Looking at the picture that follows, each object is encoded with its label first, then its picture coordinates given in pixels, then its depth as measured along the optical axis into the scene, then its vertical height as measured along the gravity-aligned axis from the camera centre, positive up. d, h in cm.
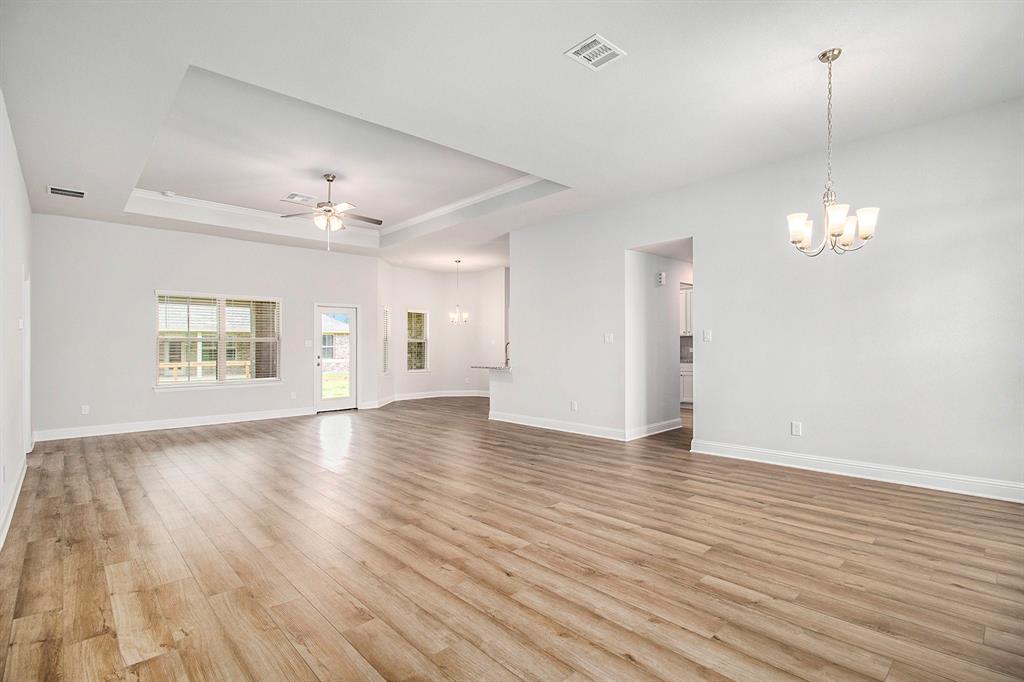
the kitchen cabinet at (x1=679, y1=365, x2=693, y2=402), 1015 -87
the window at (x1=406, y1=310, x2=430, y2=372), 1149 -1
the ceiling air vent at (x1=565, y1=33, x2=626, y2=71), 304 +181
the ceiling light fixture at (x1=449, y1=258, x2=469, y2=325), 1168 +59
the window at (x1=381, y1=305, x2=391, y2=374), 1060 +1
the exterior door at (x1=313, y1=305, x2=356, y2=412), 922 -30
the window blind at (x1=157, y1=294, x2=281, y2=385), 761 +4
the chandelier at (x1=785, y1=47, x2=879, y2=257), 346 +83
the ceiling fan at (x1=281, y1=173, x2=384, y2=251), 586 +155
